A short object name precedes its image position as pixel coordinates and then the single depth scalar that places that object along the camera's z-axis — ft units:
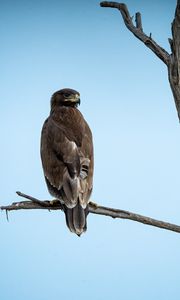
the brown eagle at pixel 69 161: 45.32
